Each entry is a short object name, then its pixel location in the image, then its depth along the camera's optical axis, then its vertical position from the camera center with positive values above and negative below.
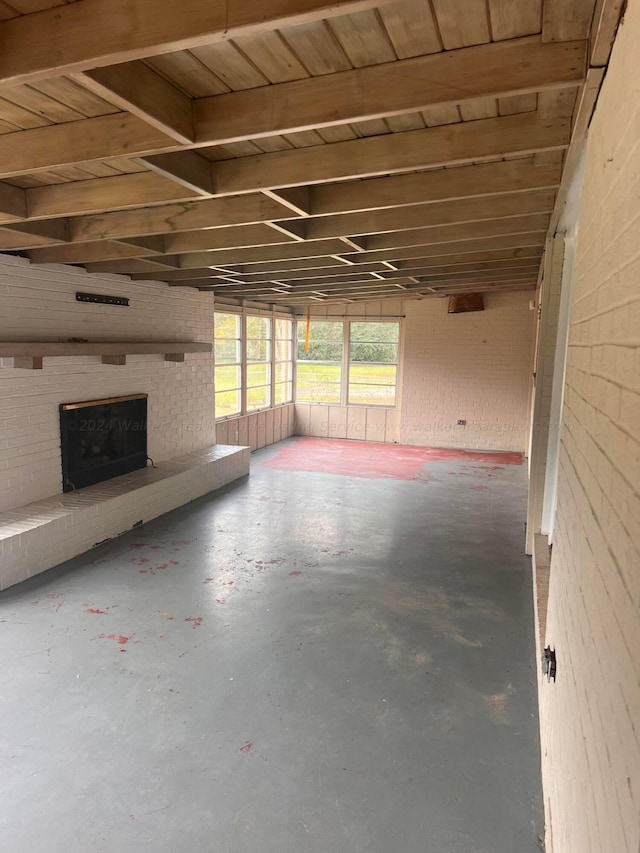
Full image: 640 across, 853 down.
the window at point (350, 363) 10.68 -0.15
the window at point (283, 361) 10.71 -0.13
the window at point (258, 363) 9.66 -0.17
